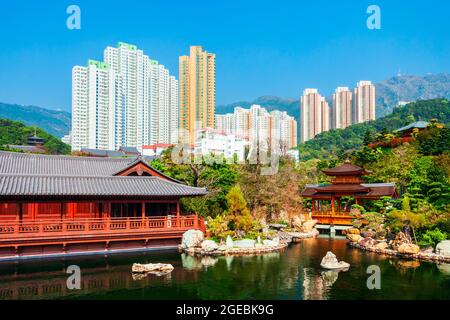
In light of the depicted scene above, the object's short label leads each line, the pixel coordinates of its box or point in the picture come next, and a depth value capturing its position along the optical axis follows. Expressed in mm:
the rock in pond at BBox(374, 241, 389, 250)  21219
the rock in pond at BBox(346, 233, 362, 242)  24250
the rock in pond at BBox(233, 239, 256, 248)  20734
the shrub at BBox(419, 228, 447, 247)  19500
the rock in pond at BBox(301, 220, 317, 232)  28741
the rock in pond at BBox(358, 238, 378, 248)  22178
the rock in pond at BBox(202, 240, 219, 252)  19797
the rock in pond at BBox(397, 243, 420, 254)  19547
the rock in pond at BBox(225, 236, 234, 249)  20353
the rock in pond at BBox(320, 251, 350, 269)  17297
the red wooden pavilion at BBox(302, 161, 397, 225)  28953
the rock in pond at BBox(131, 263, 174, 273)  16156
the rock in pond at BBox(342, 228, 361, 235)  25592
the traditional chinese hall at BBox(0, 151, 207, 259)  17766
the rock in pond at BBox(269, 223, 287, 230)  28109
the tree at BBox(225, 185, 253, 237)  21562
